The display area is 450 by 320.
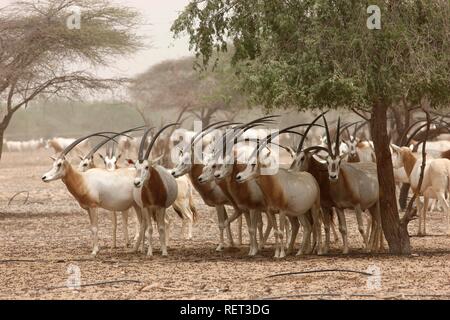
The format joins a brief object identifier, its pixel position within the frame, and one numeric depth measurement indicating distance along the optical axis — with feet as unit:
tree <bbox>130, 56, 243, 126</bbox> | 129.70
